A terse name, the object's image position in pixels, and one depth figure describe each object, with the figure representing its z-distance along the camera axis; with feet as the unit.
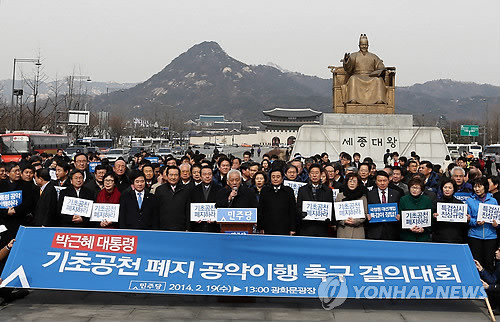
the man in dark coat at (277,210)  21.67
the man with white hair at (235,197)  21.56
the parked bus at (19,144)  95.91
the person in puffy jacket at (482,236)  20.85
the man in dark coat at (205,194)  22.12
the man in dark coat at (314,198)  21.94
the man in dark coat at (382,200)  21.89
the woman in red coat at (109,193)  22.54
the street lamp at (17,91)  115.23
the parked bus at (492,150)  137.18
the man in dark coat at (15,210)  21.74
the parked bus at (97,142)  162.30
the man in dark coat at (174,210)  22.24
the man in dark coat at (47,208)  21.48
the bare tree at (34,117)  139.13
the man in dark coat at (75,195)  21.79
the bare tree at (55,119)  150.63
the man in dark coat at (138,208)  21.70
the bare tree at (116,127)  242.58
